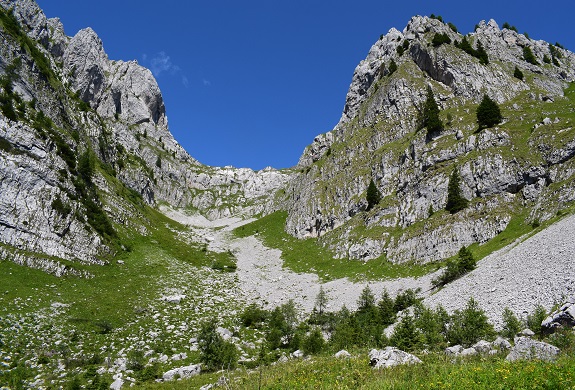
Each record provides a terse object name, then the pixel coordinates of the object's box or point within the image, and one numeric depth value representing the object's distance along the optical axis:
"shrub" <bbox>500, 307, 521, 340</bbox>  22.54
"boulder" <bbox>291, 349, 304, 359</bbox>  26.36
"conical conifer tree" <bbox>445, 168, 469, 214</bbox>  60.51
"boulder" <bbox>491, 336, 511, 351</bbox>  16.99
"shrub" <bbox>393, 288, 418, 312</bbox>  39.16
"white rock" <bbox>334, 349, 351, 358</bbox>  19.36
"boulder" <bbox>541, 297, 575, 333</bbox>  19.00
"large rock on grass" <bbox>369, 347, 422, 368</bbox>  15.40
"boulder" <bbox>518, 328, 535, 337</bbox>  20.48
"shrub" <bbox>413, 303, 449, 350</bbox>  23.13
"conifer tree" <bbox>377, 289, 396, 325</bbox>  36.41
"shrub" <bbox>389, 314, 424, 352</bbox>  22.91
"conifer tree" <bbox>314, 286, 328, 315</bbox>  43.91
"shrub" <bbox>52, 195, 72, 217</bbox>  50.24
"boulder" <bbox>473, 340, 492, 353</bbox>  17.02
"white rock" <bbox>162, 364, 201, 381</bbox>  23.73
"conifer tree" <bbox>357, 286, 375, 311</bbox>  41.66
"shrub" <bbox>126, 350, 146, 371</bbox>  25.64
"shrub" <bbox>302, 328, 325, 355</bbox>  27.12
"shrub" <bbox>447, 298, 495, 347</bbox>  22.66
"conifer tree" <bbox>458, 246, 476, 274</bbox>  42.12
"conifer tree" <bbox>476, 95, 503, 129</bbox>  72.81
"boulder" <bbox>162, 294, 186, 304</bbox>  44.31
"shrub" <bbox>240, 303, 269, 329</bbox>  40.25
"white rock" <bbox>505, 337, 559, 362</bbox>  13.78
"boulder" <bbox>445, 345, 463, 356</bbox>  18.00
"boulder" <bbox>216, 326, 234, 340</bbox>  34.50
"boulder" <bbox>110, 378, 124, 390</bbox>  21.83
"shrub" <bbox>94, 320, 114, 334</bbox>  32.52
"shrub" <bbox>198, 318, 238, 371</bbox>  25.11
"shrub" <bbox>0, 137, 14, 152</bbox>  47.60
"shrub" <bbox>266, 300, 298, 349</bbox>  33.72
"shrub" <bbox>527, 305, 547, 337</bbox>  21.89
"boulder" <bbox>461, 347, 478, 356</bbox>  16.72
